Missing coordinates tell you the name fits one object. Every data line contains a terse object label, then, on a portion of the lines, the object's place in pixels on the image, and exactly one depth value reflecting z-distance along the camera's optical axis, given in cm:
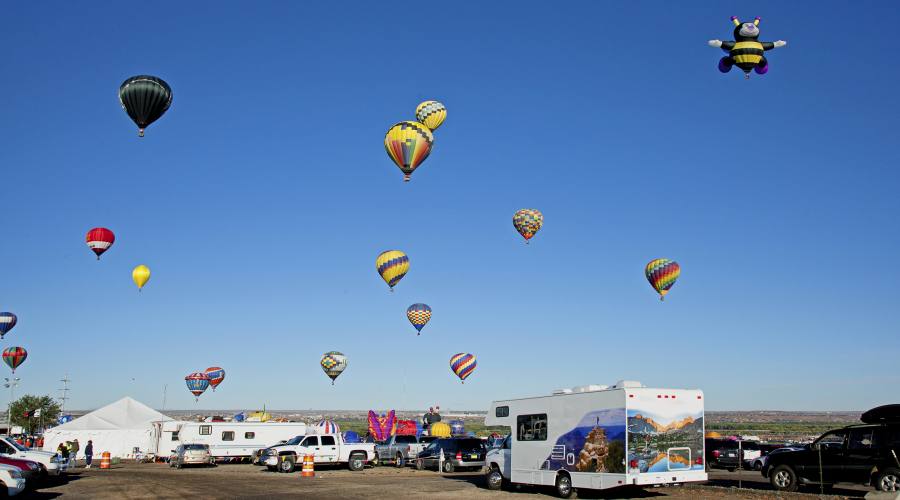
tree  9525
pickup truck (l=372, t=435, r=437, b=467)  3938
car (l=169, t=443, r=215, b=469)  3888
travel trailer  4109
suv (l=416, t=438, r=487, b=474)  3338
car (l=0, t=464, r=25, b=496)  1911
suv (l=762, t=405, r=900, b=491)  1875
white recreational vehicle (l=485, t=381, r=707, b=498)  1878
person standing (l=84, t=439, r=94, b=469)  4400
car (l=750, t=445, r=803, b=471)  3303
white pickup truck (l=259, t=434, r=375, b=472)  3406
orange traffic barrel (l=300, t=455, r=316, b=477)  3027
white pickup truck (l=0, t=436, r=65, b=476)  2414
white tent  5244
